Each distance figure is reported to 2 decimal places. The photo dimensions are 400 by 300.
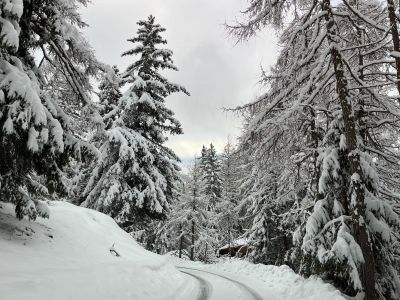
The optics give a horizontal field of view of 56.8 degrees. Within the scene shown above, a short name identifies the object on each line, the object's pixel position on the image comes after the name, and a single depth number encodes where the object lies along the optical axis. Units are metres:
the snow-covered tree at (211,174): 45.84
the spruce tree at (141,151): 19.92
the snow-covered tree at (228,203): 37.69
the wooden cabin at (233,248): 41.49
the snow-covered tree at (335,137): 8.41
